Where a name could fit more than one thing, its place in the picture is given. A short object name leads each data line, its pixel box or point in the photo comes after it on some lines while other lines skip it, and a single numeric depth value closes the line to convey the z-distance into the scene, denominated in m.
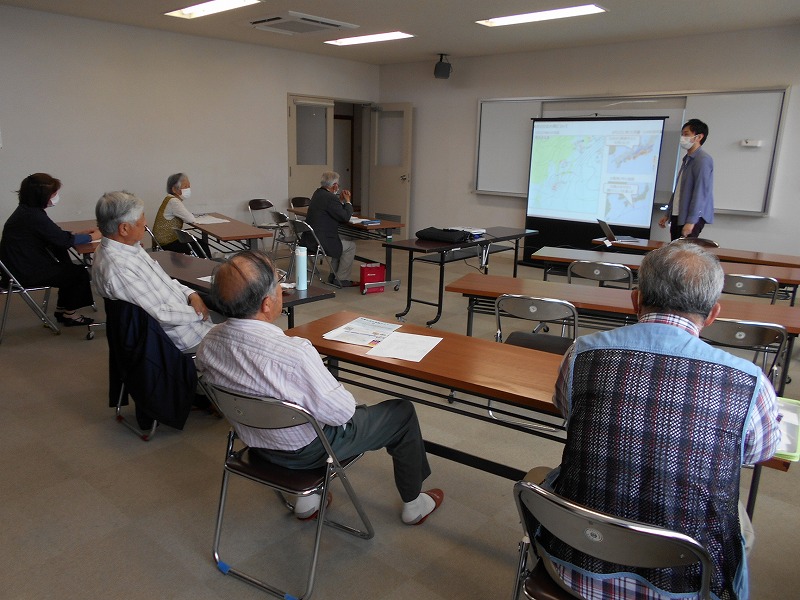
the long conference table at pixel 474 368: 1.83
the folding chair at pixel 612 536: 1.11
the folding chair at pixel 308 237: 5.86
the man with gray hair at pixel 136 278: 2.72
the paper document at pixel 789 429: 1.42
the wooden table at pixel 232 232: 4.83
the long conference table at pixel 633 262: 3.77
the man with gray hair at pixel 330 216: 5.88
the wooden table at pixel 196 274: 2.93
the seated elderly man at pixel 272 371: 1.72
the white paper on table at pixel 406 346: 2.13
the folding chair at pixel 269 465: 1.66
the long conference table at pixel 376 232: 5.98
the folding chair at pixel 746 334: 2.53
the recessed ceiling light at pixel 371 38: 6.80
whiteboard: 6.14
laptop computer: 4.72
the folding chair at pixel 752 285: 3.57
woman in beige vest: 5.33
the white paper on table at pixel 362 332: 2.30
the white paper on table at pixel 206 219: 5.61
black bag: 5.04
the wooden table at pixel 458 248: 4.84
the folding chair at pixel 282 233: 6.91
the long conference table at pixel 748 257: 4.40
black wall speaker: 7.82
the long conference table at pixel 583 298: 2.89
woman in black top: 4.12
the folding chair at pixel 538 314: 2.66
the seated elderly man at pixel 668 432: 1.18
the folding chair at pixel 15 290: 4.08
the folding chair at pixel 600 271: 3.81
